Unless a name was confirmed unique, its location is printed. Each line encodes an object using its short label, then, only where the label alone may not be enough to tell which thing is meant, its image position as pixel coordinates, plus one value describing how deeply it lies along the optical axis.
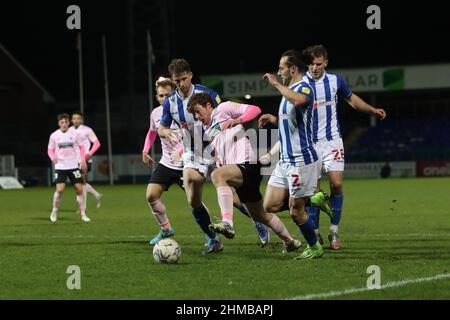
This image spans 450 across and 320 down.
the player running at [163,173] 21.56
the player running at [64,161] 33.12
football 17.45
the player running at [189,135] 19.44
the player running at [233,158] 18.25
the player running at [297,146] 16.94
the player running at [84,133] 35.00
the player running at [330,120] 20.70
